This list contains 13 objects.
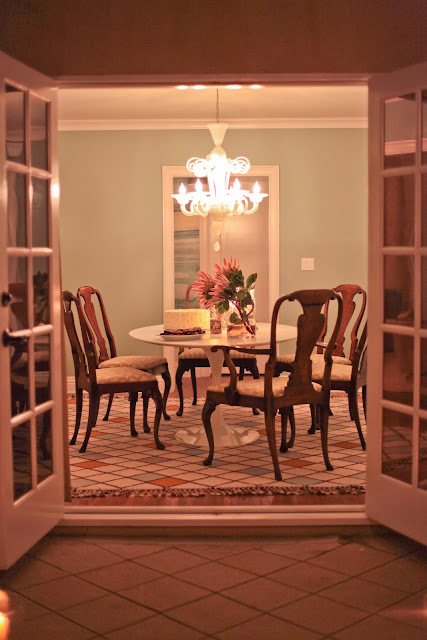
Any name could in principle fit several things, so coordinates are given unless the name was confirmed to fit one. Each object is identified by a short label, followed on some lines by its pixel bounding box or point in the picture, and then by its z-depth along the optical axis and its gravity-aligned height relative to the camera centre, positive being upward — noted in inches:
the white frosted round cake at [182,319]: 201.6 -12.1
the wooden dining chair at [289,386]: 168.2 -25.5
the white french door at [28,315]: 117.4 -6.9
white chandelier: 223.5 +21.7
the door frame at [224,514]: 137.1 -42.4
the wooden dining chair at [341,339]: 209.5 -20.2
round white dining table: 189.3 -18.6
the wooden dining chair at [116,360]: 217.5 -24.6
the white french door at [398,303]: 125.0 -5.3
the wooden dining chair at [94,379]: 195.0 -26.6
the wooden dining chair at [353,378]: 190.9 -25.9
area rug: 162.2 -44.4
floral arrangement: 192.7 -4.9
